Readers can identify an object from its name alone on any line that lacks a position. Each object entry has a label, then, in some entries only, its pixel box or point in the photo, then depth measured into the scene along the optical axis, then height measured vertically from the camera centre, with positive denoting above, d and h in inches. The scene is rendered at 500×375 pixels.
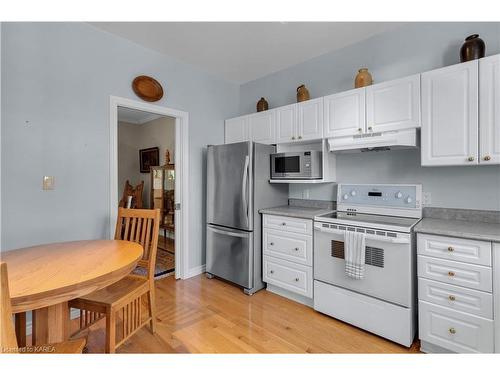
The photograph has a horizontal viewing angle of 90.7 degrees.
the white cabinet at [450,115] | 69.3 +20.5
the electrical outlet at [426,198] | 86.4 -4.5
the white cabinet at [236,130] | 128.5 +30.5
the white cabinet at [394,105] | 78.6 +27.1
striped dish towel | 77.2 -21.6
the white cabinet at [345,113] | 90.1 +27.6
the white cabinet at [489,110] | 65.9 +20.3
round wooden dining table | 41.0 -16.5
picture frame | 199.4 +24.4
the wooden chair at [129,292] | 60.8 -28.0
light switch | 80.7 +1.8
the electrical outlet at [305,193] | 119.4 -3.3
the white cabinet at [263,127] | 116.8 +29.1
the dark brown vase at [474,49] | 71.9 +39.9
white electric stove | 71.1 -24.6
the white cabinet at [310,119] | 100.9 +28.2
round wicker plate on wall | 102.3 +42.2
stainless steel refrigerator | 106.0 -8.6
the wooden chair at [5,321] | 29.9 -16.7
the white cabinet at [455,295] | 60.0 -28.4
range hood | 80.1 +15.5
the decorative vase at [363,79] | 92.0 +40.2
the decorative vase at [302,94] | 109.8 +41.3
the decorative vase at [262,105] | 126.2 +41.9
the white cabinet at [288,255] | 94.0 -27.6
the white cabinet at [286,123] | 109.0 +28.5
